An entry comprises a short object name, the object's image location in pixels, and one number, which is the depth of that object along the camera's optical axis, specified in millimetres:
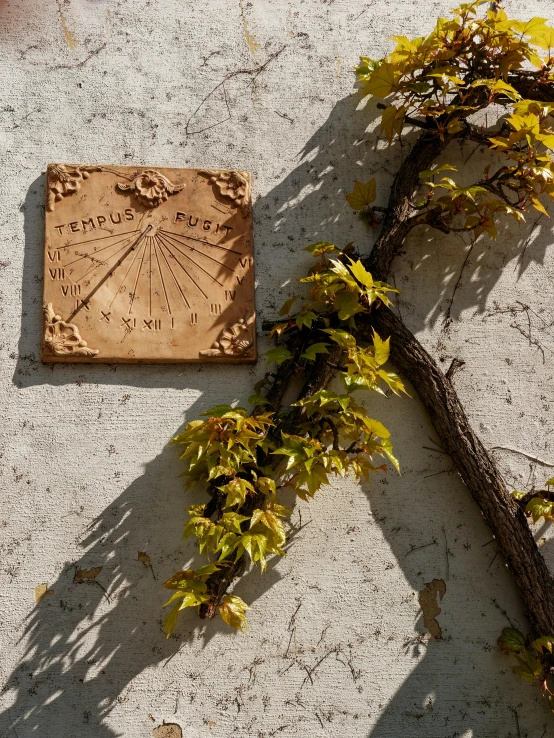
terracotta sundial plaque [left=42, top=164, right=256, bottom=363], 3281
